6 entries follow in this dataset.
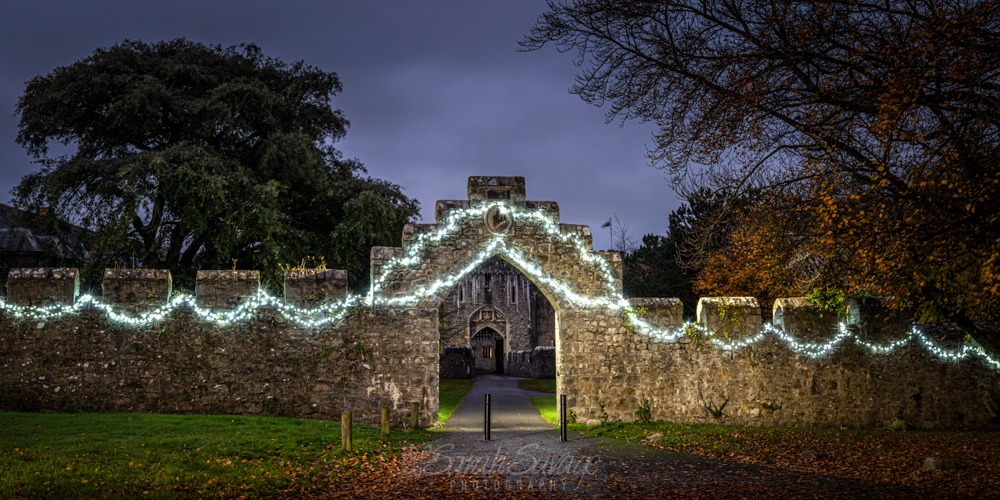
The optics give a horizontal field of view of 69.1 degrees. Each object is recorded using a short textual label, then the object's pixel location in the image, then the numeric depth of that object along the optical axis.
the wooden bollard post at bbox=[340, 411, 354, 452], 10.82
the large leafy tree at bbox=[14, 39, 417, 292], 20.64
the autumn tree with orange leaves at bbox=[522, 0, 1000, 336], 9.22
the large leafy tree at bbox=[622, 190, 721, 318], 27.25
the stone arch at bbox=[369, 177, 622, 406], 14.70
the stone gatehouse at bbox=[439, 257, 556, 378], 47.13
